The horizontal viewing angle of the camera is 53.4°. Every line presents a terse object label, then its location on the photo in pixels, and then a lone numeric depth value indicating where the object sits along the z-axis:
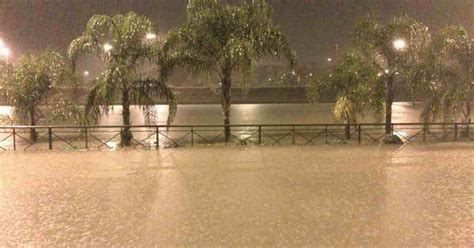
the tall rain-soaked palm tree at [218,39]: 15.85
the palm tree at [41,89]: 17.70
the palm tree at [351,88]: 16.42
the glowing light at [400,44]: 16.19
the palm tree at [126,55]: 15.52
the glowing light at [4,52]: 22.67
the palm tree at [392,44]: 16.12
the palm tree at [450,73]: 16.19
